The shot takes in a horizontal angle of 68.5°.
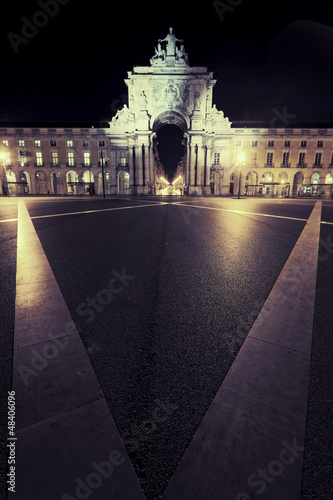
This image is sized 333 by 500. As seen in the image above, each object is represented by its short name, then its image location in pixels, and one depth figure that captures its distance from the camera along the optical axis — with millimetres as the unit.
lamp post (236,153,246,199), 49312
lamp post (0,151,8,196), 46144
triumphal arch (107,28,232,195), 45219
